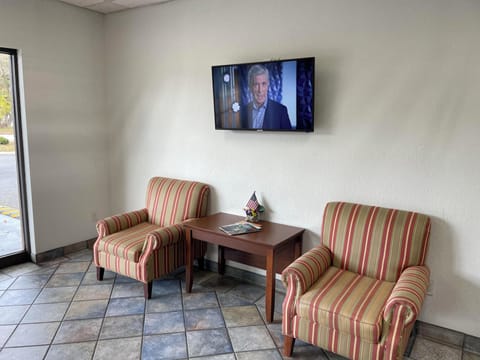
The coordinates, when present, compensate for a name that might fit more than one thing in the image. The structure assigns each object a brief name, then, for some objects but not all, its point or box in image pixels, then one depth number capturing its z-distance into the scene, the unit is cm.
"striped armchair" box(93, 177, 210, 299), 319
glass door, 370
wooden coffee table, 283
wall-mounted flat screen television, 290
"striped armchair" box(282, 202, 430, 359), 213
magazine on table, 306
